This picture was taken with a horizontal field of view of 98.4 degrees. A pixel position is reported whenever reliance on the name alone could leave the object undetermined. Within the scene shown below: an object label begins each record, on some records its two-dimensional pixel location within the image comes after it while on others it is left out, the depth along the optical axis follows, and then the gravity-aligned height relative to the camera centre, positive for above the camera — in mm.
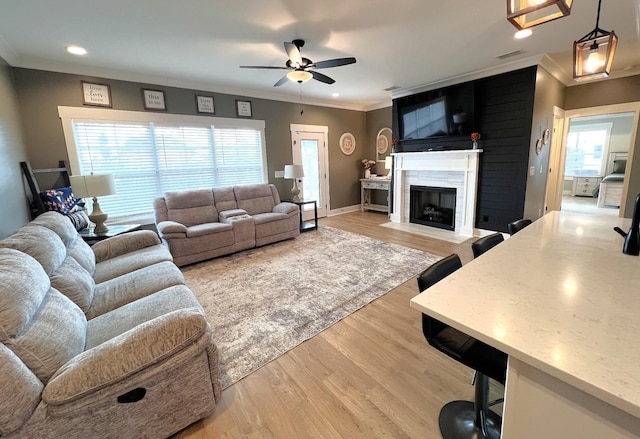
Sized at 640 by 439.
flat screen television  4359 +893
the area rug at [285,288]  2115 -1242
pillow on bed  7035 -139
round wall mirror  6539 +565
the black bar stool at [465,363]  1088 -775
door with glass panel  5863 +146
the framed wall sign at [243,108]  4894 +1112
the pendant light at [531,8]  1064 +608
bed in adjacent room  6402 -625
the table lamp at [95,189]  2982 -143
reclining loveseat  3623 -707
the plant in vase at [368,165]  6872 +73
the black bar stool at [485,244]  1617 -477
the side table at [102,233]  3086 -662
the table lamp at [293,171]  5117 -20
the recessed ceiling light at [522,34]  2918 +1371
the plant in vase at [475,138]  4301 +413
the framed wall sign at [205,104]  4473 +1101
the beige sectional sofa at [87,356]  1040 -787
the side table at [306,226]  5159 -1063
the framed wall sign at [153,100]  4008 +1077
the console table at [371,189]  6391 -523
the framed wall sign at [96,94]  3574 +1058
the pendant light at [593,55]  1640 +647
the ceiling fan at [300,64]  2754 +1098
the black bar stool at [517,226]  2131 -478
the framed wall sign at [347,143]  6602 +603
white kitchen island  640 -467
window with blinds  3730 +310
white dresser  7861 -667
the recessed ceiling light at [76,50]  2963 +1362
